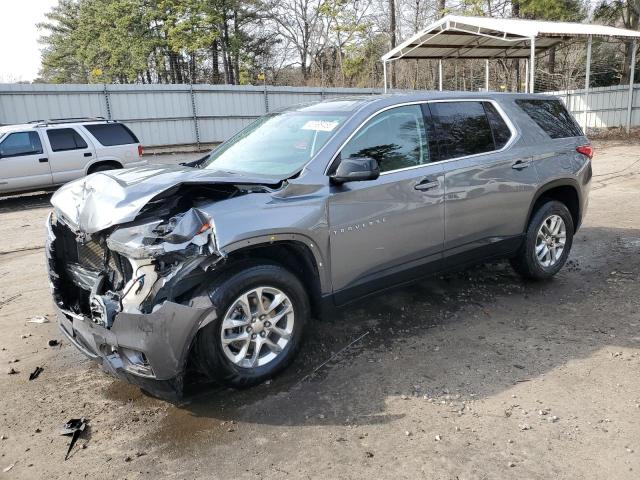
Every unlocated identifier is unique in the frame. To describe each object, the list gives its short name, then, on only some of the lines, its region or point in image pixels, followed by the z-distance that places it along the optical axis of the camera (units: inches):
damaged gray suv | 118.3
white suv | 462.9
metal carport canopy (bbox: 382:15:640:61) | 600.7
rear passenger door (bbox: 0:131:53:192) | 459.2
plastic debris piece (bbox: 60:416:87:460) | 119.2
